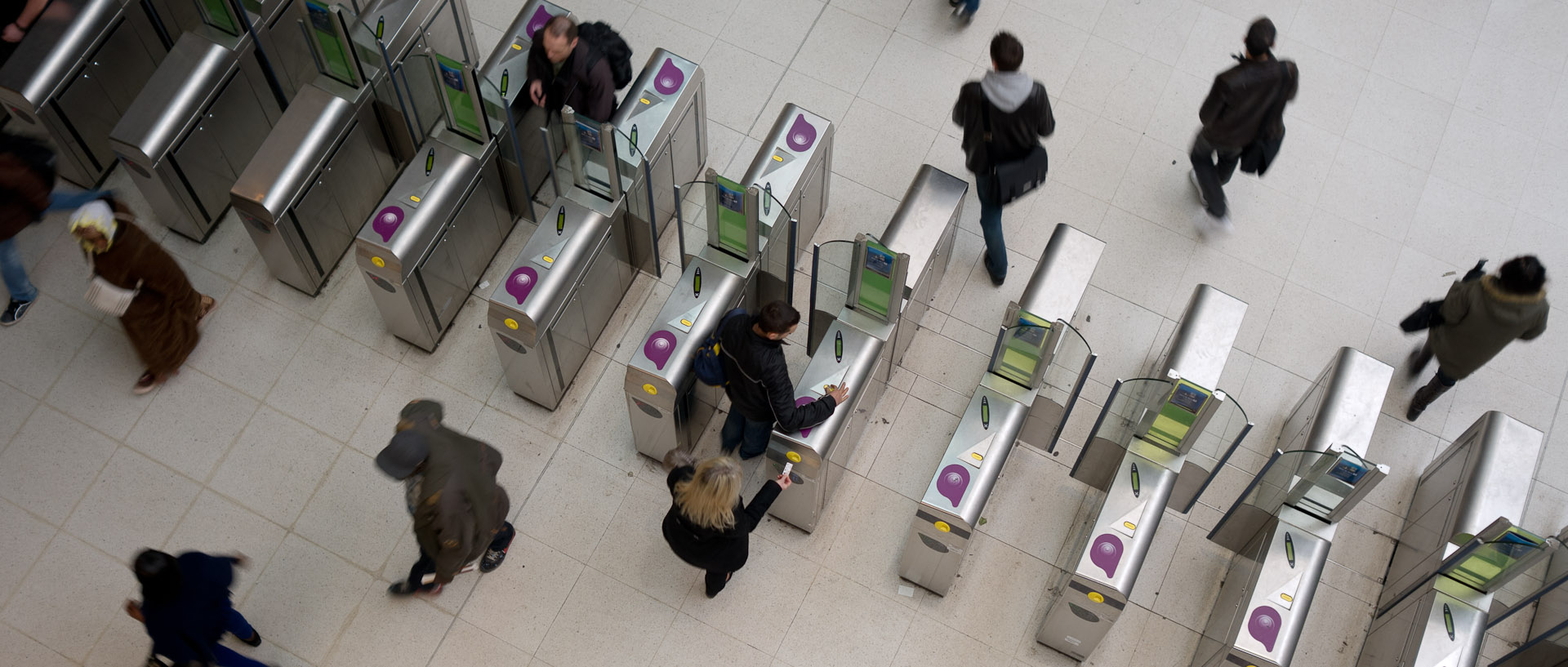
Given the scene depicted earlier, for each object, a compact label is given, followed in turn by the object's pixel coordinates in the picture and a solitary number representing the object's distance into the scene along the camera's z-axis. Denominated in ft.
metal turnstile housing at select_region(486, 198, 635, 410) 18.16
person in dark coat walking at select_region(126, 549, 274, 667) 14.75
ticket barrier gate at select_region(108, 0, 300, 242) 19.86
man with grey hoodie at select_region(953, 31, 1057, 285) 18.39
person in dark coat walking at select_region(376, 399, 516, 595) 15.52
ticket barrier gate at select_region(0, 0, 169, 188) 20.48
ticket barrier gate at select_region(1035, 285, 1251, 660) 16.46
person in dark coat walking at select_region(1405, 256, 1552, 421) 17.94
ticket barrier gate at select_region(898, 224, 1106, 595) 16.63
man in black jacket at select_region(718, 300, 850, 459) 15.85
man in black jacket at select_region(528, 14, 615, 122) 18.79
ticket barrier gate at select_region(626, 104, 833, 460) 17.76
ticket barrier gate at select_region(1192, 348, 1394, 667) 16.58
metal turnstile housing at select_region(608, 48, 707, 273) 20.12
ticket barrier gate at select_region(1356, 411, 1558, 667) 16.94
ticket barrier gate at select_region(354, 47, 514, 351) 18.74
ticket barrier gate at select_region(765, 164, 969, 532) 17.33
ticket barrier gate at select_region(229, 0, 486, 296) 19.31
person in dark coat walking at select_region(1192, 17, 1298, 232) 19.80
